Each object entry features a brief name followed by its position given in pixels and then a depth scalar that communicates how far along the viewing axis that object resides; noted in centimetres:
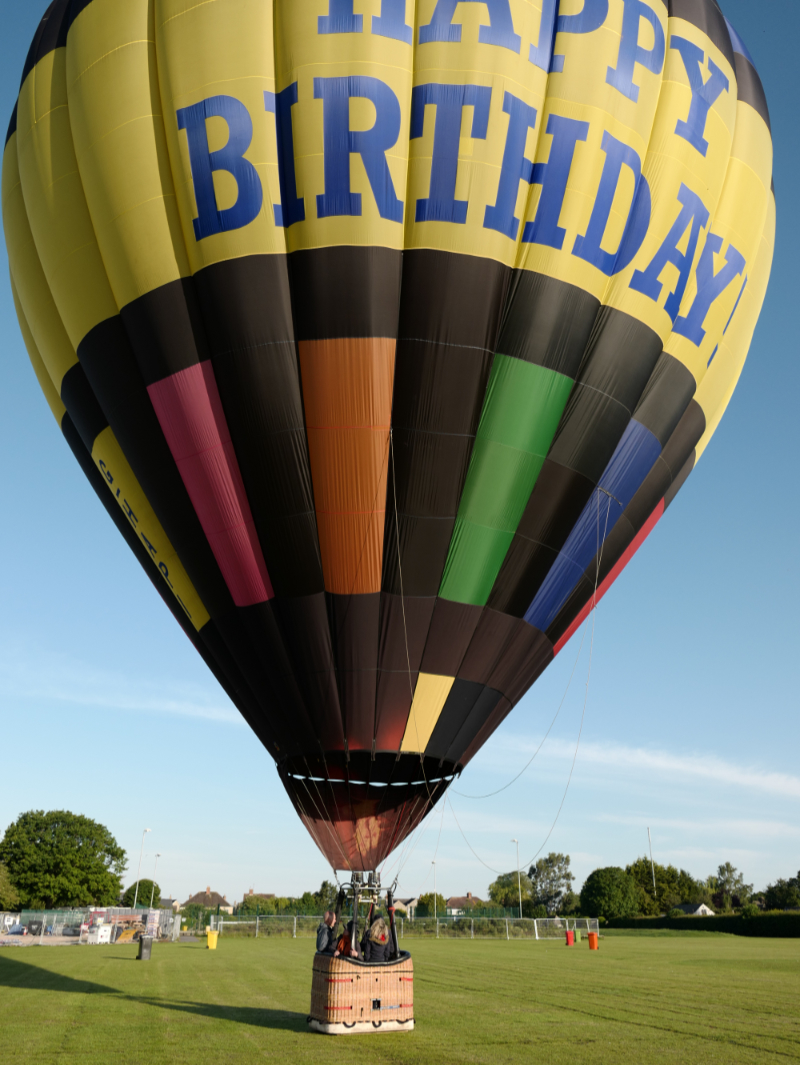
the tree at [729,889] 10356
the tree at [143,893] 9781
